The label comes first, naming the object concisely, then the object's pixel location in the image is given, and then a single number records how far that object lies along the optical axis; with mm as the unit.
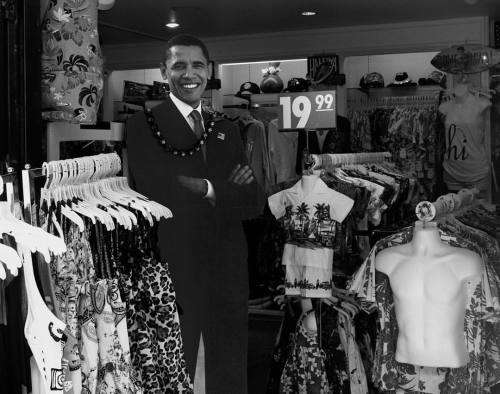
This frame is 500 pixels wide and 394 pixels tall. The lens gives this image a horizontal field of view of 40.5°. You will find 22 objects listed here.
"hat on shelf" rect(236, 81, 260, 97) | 7938
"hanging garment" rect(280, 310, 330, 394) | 3461
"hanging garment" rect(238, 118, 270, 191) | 6500
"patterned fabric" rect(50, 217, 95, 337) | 1966
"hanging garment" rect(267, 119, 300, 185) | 6617
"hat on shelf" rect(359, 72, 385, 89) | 7660
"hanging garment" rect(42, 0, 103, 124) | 2646
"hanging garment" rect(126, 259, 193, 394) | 2291
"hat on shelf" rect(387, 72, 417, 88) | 7703
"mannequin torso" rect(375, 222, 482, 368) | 2631
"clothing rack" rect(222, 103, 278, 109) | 7300
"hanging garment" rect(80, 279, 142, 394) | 2020
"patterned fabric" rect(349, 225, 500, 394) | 2715
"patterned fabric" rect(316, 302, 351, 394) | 3482
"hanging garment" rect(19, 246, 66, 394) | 1660
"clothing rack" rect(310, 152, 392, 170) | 3542
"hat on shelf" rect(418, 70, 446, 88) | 7585
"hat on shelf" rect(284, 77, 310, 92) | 7167
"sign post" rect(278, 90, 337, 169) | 3328
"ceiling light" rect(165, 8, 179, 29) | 6561
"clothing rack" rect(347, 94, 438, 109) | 7688
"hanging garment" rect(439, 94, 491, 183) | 6461
